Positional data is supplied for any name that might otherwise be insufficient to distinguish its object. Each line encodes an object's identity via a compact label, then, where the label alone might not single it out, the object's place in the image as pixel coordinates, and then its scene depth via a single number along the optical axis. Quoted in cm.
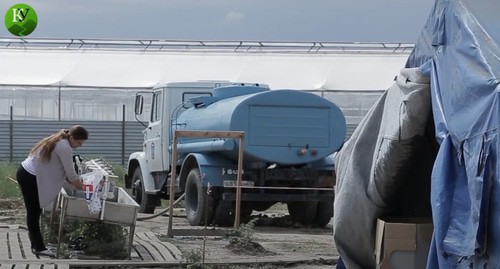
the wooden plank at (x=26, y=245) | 1296
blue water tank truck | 1889
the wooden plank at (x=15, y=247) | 1296
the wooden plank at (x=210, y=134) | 1658
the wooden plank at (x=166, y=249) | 1346
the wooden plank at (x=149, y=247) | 1344
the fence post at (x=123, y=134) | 3766
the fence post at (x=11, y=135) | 3680
